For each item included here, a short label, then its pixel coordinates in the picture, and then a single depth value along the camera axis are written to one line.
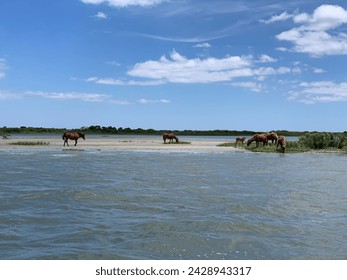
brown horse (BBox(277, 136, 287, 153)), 39.74
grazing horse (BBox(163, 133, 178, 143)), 57.34
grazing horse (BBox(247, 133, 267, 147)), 45.31
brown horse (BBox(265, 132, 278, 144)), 46.09
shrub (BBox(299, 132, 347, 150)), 44.09
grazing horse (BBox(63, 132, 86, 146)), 45.84
